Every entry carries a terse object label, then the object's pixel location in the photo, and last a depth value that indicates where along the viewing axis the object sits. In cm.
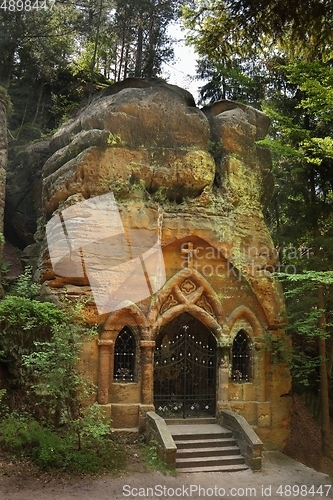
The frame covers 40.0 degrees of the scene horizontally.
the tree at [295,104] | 717
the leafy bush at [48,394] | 904
